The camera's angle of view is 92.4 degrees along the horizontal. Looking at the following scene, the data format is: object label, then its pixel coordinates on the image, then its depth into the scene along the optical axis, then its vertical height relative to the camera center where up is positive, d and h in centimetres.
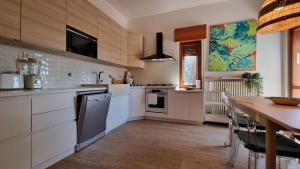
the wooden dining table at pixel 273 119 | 82 -21
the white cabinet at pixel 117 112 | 279 -59
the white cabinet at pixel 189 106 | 324 -51
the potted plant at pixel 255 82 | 299 +5
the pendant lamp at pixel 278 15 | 131 +67
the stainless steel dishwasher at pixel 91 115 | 194 -47
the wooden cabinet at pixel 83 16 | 212 +110
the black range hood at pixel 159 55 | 376 +77
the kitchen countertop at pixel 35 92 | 119 -8
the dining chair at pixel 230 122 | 173 -46
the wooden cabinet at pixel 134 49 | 383 +96
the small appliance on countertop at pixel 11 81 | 151 +3
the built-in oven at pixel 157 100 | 357 -41
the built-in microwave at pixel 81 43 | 212 +67
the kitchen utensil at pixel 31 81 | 172 +3
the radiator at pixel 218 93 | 319 -20
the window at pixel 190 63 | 370 +56
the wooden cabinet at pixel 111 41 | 280 +94
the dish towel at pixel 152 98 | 364 -36
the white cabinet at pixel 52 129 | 144 -51
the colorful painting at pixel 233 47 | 320 +87
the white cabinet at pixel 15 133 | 118 -43
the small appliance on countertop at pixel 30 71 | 173 +16
